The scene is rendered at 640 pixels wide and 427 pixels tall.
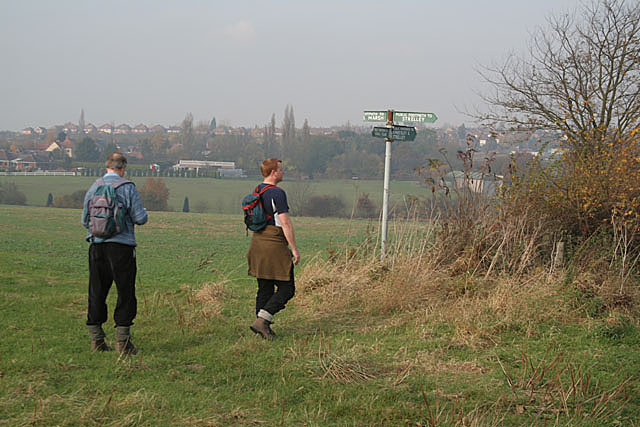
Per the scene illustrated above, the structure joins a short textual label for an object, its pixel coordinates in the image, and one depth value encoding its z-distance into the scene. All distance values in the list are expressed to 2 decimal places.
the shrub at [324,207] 55.31
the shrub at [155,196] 67.31
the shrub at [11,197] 66.75
